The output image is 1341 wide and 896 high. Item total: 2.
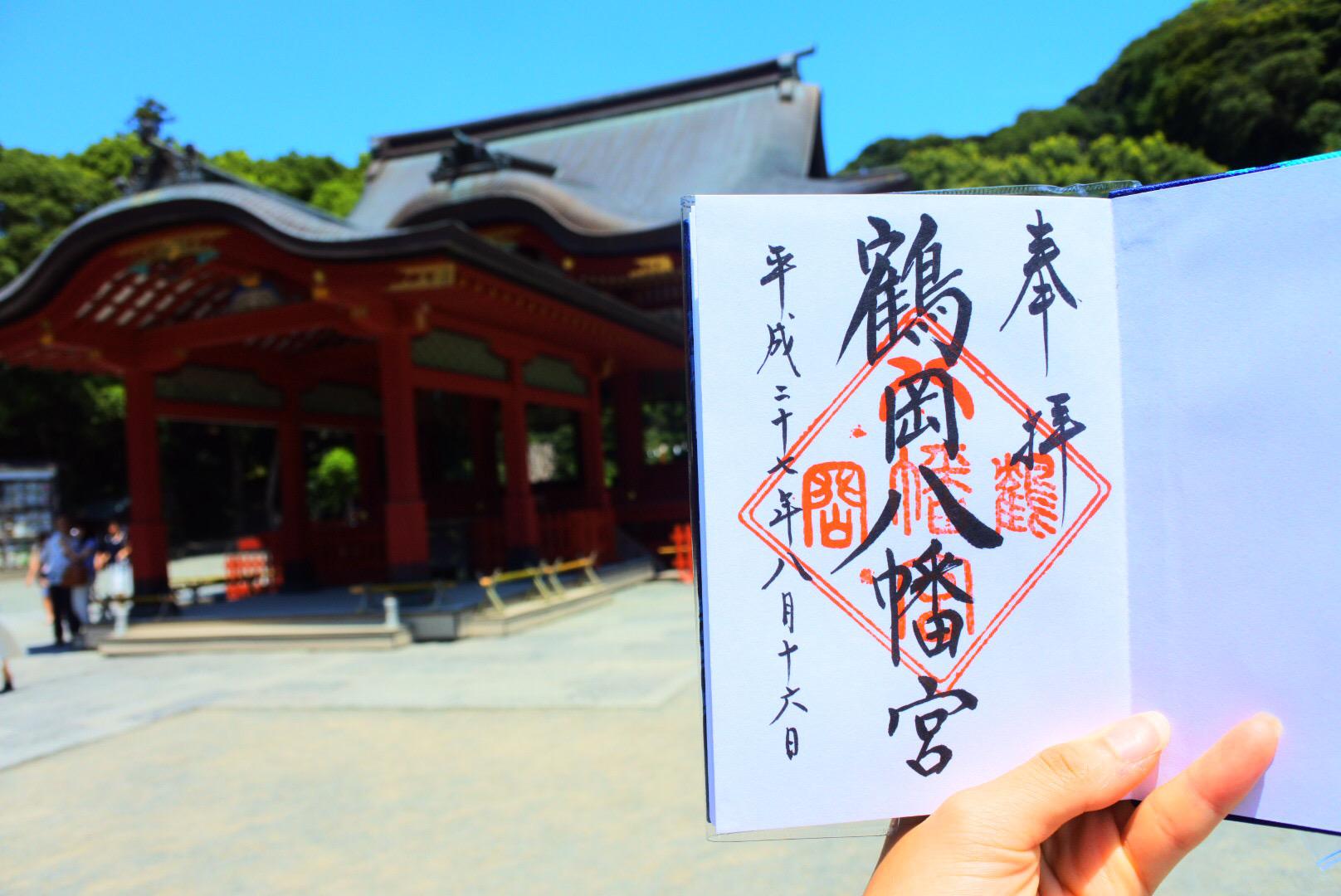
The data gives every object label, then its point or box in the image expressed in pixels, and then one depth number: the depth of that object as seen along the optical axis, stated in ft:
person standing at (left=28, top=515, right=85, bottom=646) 30.07
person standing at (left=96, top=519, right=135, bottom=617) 32.58
